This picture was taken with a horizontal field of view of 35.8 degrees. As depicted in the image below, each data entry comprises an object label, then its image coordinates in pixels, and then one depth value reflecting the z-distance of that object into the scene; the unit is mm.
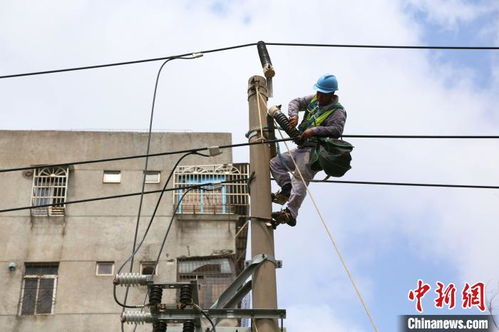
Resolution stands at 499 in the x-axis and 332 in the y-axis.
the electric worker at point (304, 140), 8477
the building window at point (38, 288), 22297
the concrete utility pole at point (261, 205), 7621
